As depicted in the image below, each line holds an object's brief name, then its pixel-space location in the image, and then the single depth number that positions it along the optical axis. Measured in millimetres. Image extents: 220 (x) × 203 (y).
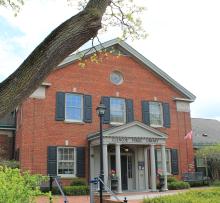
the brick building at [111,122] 14025
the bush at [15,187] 4047
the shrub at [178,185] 14992
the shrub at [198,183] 16208
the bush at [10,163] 13250
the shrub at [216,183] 15967
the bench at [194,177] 16265
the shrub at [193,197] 7271
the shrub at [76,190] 12982
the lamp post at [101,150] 9272
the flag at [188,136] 16954
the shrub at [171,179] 15590
